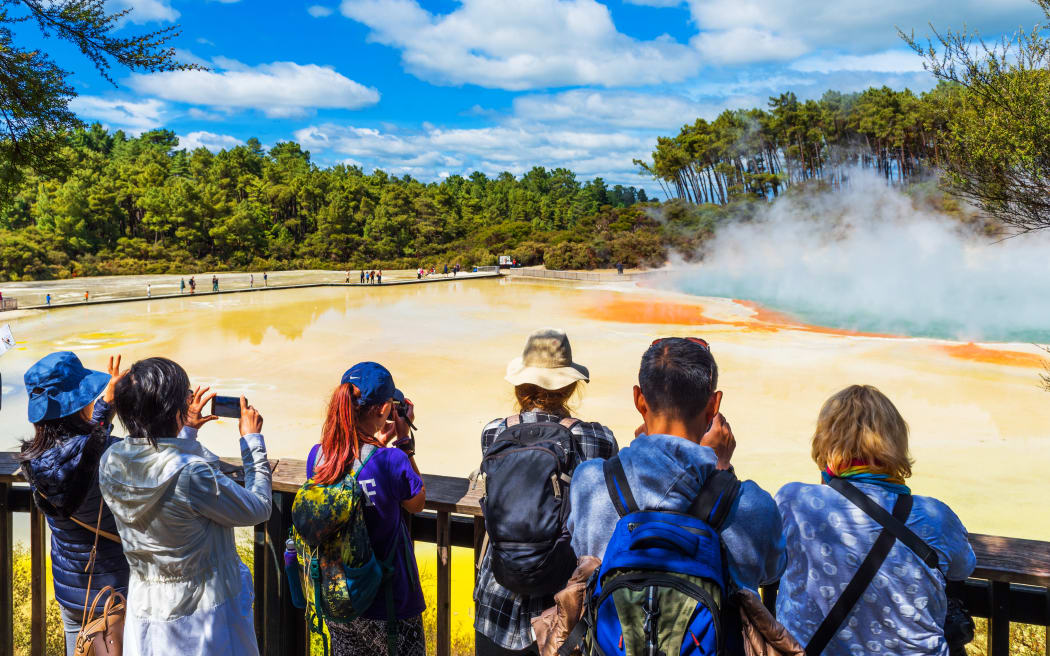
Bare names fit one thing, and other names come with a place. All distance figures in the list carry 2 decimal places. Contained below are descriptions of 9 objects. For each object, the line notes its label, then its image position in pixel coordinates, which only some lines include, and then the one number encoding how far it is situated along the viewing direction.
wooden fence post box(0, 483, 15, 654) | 2.42
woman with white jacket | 1.89
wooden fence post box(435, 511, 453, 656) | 2.05
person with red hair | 1.93
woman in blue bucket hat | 2.13
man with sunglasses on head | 1.46
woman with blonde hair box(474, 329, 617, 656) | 1.89
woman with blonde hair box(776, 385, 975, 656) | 1.60
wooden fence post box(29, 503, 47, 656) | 2.32
